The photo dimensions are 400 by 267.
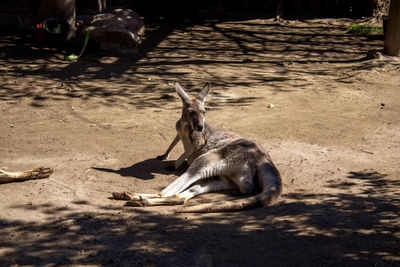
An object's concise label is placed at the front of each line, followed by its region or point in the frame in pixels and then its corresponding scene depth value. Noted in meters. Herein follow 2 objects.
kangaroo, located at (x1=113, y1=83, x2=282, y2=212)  7.54
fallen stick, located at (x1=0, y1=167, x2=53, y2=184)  8.20
